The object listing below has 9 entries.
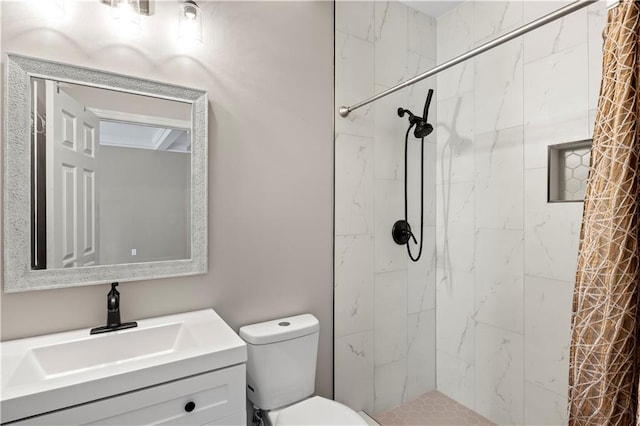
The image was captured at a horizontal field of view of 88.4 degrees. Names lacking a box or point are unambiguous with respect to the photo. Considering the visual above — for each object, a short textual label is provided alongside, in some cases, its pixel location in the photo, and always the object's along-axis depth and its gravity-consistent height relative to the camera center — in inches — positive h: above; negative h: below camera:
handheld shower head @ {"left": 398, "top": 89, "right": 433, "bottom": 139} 79.3 +22.2
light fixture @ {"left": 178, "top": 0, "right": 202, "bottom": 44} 55.4 +32.6
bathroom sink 34.5 -18.7
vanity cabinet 36.1 -23.0
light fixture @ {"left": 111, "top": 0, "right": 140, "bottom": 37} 50.9 +30.8
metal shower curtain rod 37.8 +23.7
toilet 56.4 -29.8
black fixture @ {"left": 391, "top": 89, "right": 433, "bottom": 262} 79.9 +11.3
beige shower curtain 38.1 -4.1
